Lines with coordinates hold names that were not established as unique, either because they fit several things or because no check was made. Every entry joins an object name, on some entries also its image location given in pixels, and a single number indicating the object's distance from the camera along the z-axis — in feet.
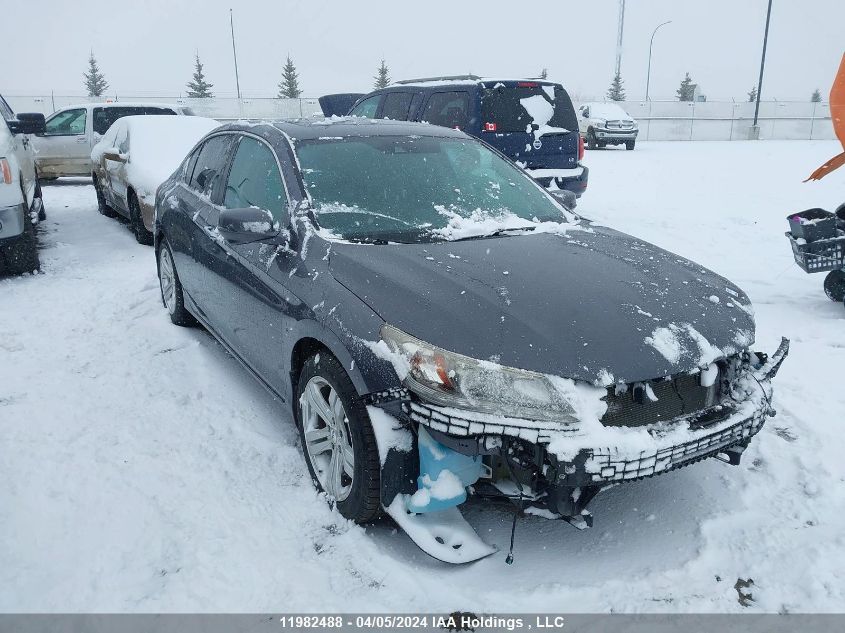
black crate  18.15
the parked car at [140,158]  25.43
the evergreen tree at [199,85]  218.38
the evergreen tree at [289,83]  217.36
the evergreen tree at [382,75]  200.33
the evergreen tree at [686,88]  255.09
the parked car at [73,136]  43.55
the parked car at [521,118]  29.22
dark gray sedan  7.86
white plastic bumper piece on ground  8.43
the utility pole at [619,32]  148.46
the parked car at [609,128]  80.38
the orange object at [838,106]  16.84
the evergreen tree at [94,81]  246.27
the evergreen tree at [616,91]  204.71
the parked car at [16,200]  21.03
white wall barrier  114.52
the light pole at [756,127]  103.50
